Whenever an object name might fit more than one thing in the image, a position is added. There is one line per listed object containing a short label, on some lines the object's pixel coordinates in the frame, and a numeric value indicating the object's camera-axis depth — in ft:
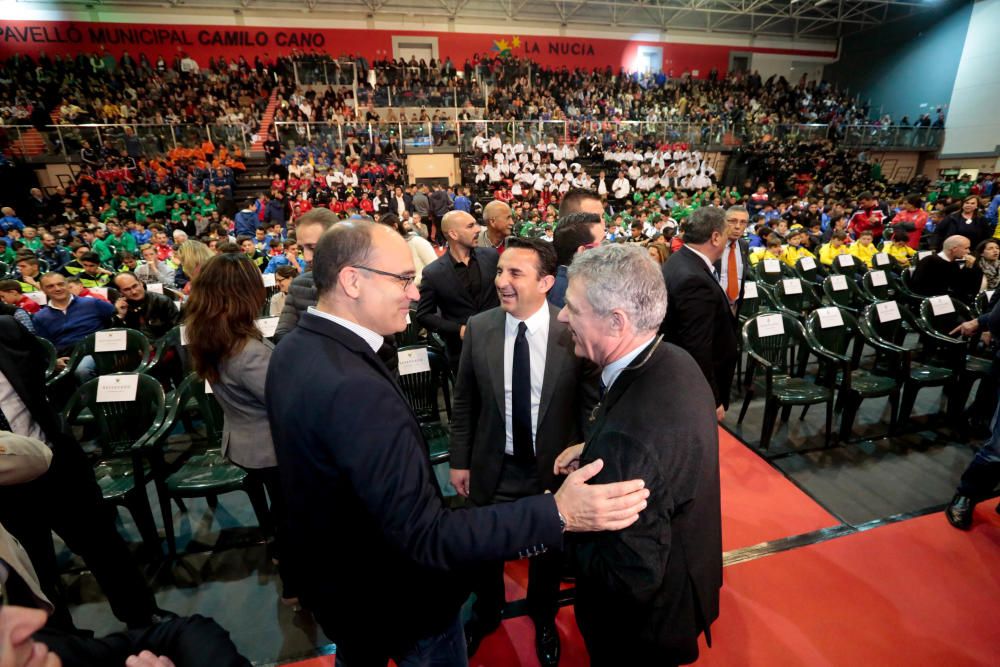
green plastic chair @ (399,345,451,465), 10.55
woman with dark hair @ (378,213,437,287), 16.81
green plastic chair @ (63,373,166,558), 8.76
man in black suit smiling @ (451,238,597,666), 6.34
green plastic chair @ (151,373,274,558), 8.43
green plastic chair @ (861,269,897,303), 17.57
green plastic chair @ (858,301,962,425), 11.98
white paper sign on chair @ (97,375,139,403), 9.39
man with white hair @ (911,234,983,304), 16.02
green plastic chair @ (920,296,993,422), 12.18
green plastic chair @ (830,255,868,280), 20.89
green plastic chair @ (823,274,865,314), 17.29
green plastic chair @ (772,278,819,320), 17.02
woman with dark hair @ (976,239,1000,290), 16.66
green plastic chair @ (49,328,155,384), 12.63
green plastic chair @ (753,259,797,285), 20.67
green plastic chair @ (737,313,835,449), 11.50
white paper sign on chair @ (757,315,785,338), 12.41
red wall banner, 53.06
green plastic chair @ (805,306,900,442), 11.66
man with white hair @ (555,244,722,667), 3.62
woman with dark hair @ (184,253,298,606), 6.61
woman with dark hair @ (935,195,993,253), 22.17
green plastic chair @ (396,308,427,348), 14.41
